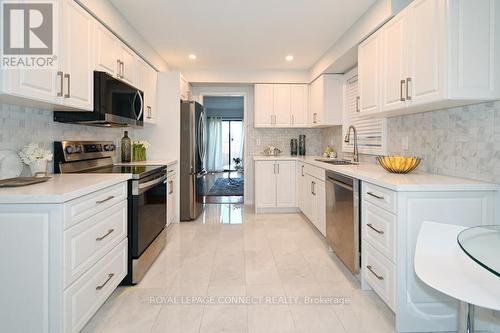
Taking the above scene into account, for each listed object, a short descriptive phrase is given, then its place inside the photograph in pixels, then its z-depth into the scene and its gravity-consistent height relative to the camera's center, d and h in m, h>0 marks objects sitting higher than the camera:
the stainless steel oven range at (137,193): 2.46 -0.30
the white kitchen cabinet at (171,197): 4.03 -0.51
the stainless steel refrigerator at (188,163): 4.47 -0.04
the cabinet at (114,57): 2.66 +1.01
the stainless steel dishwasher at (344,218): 2.45 -0.51
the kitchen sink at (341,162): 3.69 -0.01
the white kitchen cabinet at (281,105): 5.29 +0.96
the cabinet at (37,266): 1.48 -0.52
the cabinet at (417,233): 1.84 -0.45
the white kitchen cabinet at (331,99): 4.61 +0.93
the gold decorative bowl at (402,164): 2.40 -0.02
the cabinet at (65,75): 1.73 +0.55
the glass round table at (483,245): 0.99 -0.32
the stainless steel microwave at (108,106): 2.52 +0.48
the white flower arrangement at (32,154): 2.04 +0.03
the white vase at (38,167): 2.07 -0.05
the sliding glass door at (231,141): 12.09 +0.76
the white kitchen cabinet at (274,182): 4.98 -0.35
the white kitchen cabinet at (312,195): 3.54 -0.46
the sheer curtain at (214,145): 11.88 +0.59
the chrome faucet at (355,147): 3.85 +0.18
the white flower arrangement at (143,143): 4.06 +0.22
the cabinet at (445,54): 1.82 +0.68
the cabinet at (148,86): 3.73 +0.95
